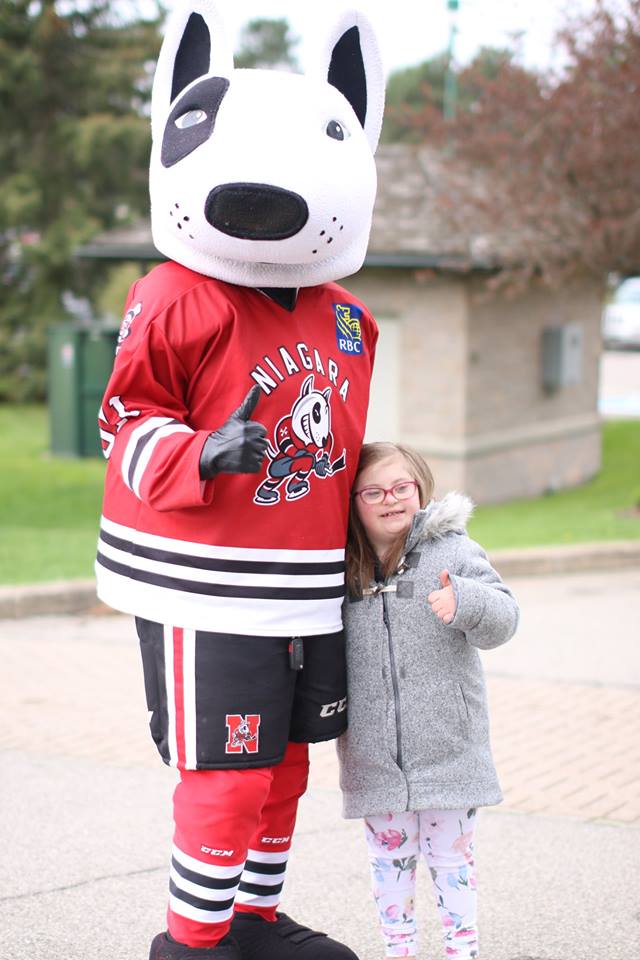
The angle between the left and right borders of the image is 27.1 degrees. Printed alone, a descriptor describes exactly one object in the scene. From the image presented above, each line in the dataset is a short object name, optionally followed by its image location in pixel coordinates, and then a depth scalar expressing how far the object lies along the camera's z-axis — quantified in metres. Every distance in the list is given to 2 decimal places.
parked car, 37.66
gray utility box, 15.71
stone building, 14.30
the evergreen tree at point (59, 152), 22.80
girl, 3.04
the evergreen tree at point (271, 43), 62.16
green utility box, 17.70
